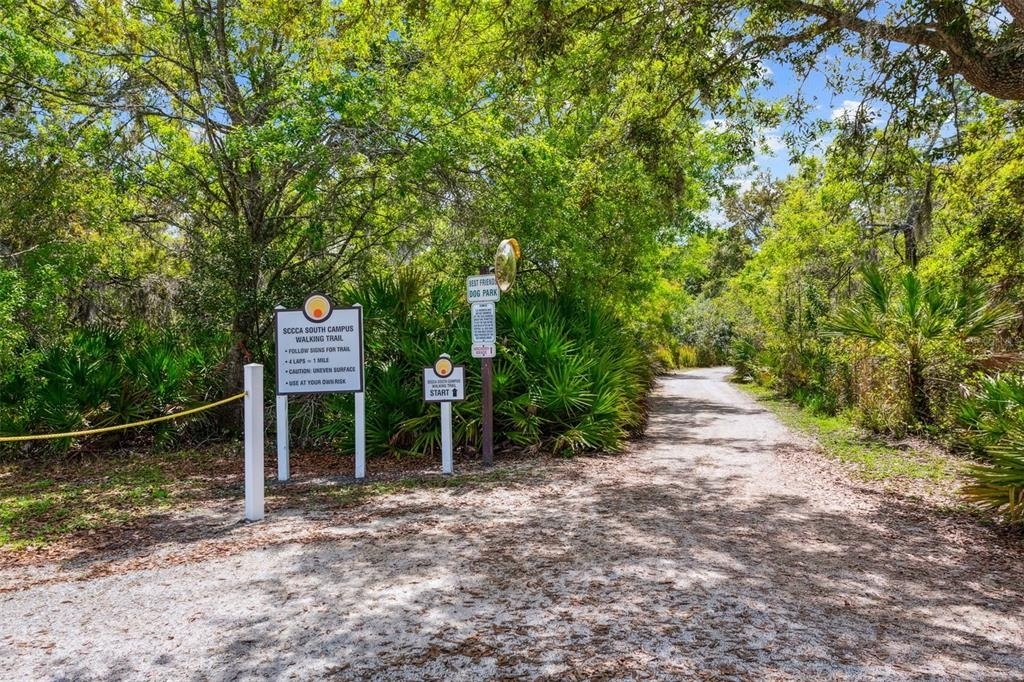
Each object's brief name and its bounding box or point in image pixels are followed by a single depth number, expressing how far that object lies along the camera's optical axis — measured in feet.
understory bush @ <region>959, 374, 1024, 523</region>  19.84
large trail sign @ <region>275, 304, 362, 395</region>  27.04
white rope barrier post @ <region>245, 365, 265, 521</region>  20.94
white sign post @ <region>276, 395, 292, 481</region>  27.02
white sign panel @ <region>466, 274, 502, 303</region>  30.73
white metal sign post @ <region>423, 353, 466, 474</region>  29.53
